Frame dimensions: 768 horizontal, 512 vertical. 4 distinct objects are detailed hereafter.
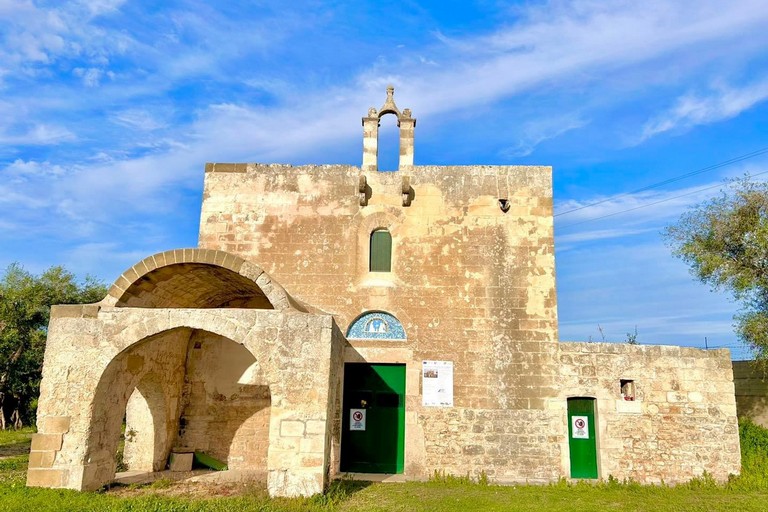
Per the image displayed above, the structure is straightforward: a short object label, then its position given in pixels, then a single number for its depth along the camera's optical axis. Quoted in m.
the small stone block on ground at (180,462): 10.64
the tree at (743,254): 12.39
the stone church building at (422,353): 10.40
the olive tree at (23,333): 17.89
